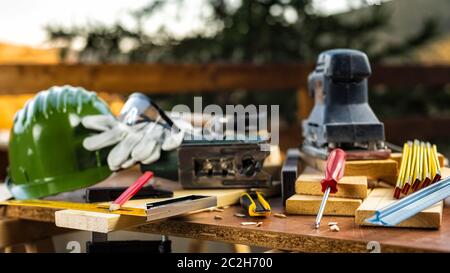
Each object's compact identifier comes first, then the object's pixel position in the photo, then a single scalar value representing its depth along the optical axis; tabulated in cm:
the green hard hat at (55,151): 140
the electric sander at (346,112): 139
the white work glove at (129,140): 141
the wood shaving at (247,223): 111
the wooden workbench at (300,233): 96
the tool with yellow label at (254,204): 117
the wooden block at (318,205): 117
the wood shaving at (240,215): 119
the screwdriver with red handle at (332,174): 117
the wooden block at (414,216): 103
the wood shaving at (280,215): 118
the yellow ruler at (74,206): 111
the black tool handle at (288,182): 128
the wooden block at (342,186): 119
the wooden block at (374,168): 133
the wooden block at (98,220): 107
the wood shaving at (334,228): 104
